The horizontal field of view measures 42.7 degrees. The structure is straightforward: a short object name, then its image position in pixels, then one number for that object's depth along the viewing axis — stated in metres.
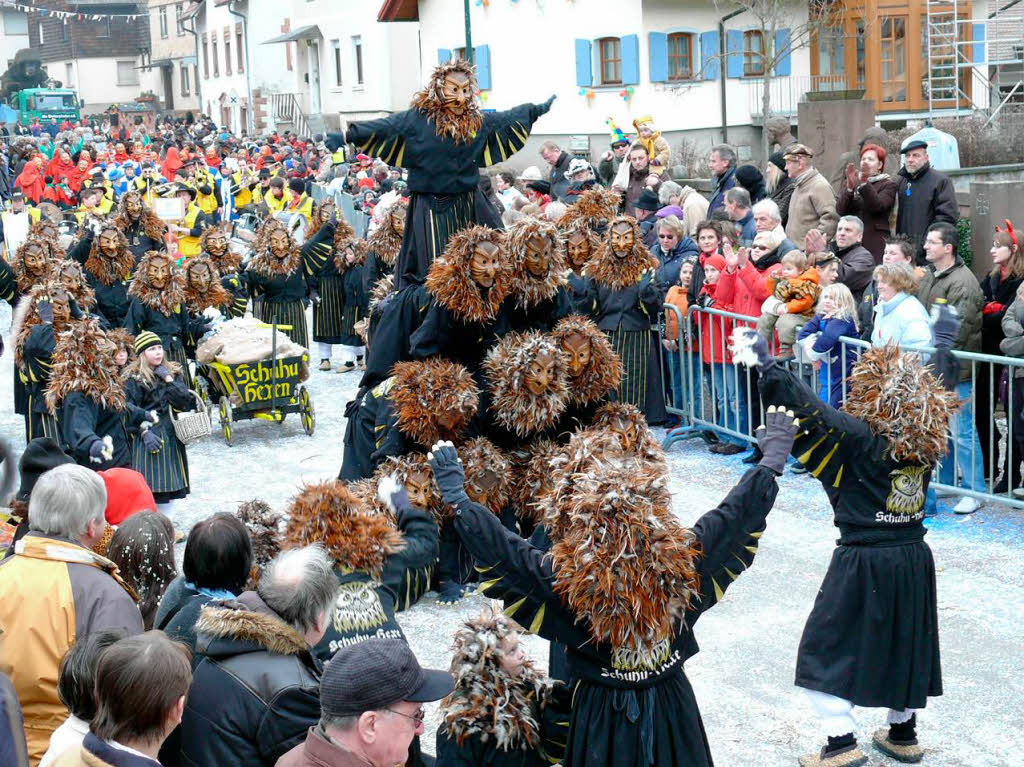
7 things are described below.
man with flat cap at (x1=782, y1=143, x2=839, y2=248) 11.84
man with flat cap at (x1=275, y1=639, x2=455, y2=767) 3.28
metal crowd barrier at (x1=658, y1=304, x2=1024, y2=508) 8.50
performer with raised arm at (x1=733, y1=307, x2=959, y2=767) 5.52
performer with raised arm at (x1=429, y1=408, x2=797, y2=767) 4.20
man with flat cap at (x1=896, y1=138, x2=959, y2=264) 10.74
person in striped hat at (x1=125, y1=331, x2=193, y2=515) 9.33
